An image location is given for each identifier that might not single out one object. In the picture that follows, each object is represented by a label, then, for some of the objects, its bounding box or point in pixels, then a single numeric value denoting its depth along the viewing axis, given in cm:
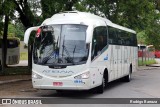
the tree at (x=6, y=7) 1398
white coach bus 1069
